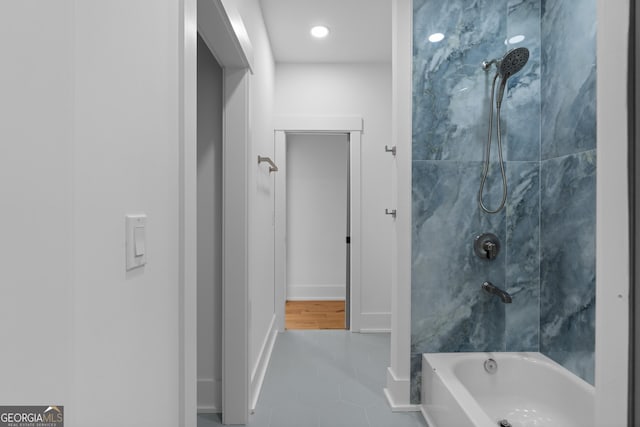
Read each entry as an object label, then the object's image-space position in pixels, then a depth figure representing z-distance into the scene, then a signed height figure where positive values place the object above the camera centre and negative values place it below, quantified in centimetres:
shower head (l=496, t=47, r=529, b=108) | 172 +74
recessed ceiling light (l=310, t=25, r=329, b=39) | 284 +146
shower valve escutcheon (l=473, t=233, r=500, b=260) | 200 -21
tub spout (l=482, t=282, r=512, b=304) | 181 -45
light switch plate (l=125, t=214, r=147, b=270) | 68 -7
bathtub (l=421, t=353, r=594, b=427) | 163 -93
